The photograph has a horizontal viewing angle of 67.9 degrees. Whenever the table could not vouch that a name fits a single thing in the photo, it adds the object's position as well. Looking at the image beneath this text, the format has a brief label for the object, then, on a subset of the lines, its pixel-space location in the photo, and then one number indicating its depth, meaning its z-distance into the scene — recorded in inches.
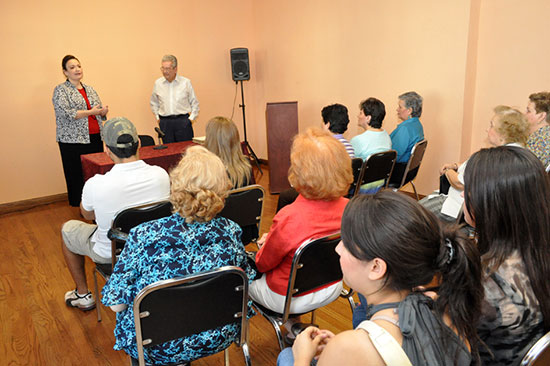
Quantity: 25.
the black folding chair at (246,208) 93.4
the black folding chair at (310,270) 65.0
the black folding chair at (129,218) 80.4
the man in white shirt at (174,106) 208.7
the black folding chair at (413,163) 142.2
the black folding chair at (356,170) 127.4
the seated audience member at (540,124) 116.9
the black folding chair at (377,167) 128.2
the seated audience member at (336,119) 141.9
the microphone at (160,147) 149.8
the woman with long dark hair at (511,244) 44.8
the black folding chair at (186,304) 53.9
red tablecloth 126.8
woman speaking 172.9
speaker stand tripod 242.4
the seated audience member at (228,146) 105.3
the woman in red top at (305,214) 68.1
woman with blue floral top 58.6
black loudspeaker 243.1
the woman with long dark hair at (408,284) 34.8
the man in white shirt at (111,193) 87.4
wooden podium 202.2
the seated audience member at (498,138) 100.3
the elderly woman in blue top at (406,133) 153.2
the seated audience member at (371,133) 142.3
